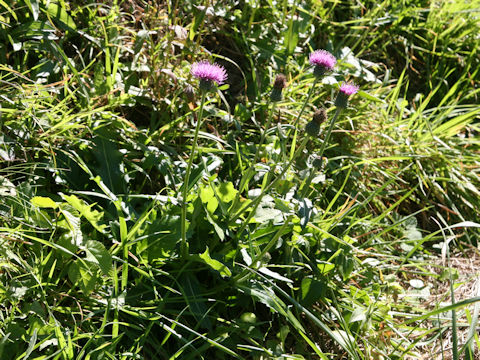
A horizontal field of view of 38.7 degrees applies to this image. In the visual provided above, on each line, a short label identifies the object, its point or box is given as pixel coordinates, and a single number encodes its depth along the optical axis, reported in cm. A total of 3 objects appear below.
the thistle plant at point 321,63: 67
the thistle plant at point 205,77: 60
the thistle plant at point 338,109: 66
